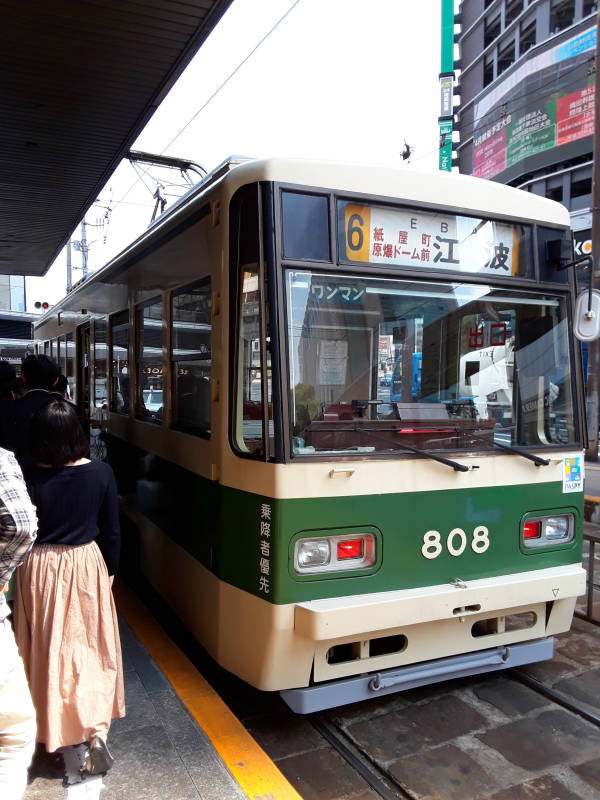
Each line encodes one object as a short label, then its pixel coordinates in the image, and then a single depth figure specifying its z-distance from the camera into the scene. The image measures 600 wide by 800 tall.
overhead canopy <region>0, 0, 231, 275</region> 4.41
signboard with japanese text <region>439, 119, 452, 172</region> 34.66
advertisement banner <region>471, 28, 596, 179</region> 26.33
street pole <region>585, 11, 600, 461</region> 12.19
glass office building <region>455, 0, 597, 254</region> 26.53
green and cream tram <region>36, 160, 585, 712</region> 2.97
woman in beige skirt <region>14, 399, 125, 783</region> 2.57
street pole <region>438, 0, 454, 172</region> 37.31
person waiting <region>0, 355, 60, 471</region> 4.02
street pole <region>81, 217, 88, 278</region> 30.77
